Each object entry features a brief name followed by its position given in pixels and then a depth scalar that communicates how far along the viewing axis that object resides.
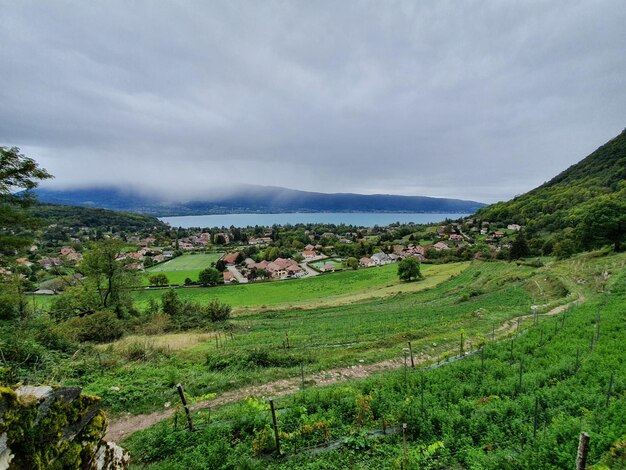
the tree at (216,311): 29.16
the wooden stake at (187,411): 6.99
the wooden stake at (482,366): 9.23
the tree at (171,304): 28.49
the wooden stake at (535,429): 5.40
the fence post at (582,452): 3.80
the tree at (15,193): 14.12
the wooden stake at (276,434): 6.09
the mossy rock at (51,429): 3.43
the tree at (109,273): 26.14
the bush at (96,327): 19.00
